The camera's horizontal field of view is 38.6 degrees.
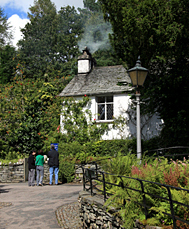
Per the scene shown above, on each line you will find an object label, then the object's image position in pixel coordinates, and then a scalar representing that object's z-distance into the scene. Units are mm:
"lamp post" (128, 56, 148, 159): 7611
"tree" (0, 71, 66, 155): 18422
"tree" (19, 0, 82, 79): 38406
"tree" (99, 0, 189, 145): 10094
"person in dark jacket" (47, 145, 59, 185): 12688
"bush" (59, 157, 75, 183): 13500
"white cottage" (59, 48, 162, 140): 17000
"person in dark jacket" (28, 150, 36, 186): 12836
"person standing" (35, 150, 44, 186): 12773
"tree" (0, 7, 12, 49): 28258
